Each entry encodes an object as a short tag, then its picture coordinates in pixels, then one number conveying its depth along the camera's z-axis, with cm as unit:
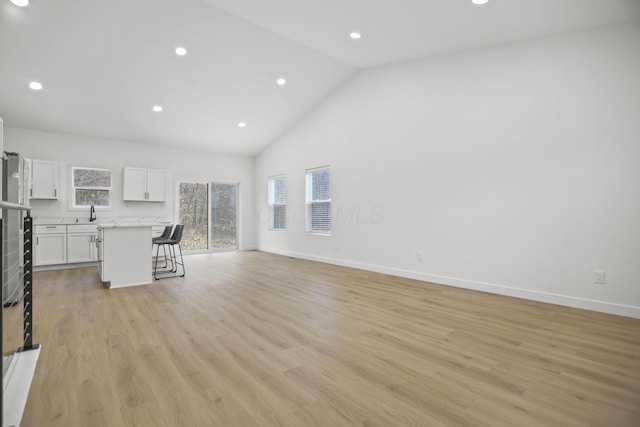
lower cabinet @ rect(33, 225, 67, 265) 548
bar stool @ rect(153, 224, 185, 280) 509
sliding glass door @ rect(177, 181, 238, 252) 767
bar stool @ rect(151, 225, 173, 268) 558
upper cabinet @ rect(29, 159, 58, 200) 562
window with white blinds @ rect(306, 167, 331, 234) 642
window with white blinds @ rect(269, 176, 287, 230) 765
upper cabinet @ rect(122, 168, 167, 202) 654
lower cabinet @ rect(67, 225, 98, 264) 578
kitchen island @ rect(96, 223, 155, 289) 435
